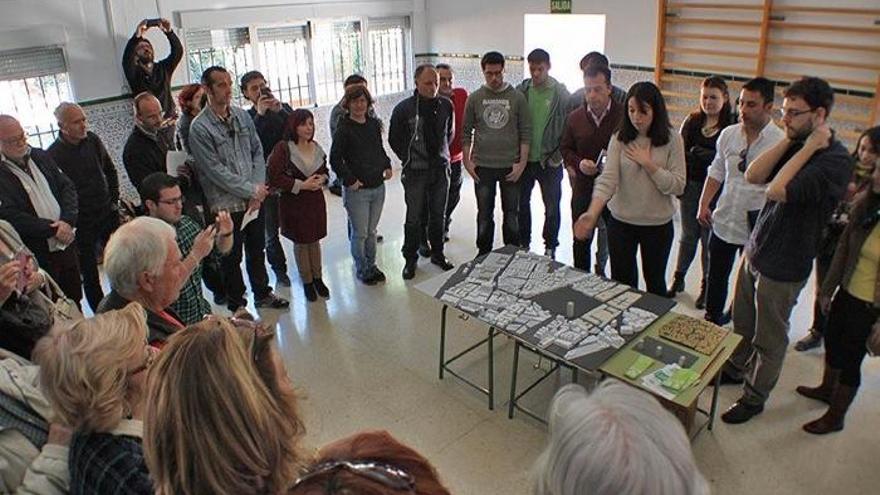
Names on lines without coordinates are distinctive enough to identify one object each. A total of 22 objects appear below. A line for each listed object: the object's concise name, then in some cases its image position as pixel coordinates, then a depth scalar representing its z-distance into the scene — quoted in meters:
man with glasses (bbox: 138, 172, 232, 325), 2.51
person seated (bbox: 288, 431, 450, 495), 1.02
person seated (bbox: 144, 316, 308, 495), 1.17
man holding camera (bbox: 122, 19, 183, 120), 4.99
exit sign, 6.06
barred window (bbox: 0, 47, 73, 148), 4.68
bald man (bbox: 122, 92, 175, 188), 3.69
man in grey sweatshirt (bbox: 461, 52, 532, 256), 4.28
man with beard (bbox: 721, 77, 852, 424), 2.50
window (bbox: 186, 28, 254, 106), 5.66
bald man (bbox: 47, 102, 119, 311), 3.67
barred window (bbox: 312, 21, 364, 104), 6.57
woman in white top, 3.08
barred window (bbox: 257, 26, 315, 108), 6.20
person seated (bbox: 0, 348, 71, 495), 1.55
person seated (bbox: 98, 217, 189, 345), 2.08
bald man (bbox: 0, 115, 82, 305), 3.22
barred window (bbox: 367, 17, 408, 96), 7.10
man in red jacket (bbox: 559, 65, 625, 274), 3.86
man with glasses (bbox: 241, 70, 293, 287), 4.43
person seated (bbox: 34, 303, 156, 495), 1.40
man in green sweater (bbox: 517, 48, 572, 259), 4.35
